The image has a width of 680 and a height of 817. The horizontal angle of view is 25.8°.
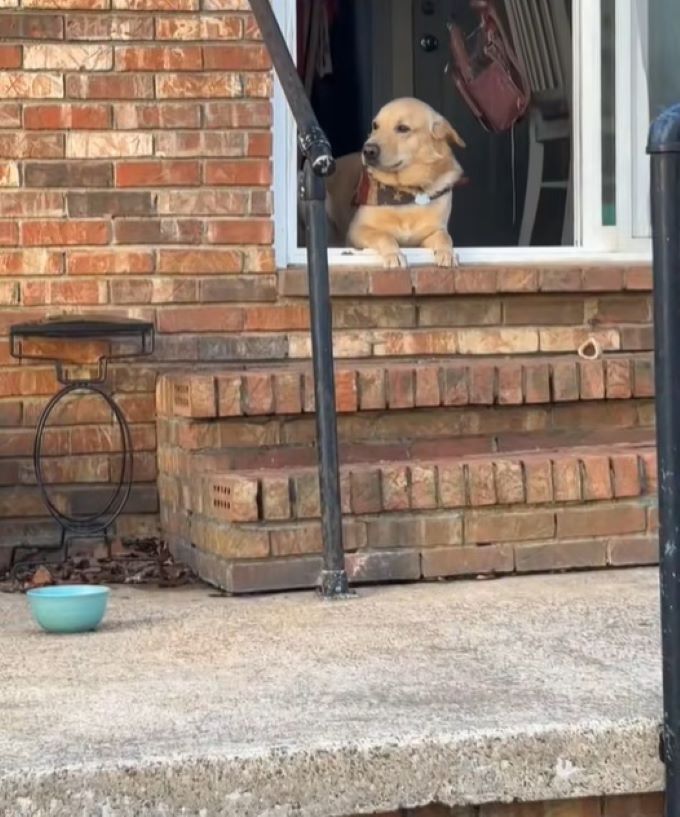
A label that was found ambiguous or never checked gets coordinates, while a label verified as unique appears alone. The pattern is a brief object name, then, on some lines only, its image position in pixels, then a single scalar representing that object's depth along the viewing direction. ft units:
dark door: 18.06
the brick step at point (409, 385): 13.32
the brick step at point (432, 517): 12.46
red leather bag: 18.79
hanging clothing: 18.53
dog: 16.11
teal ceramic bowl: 10.82
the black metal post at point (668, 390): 7.83
